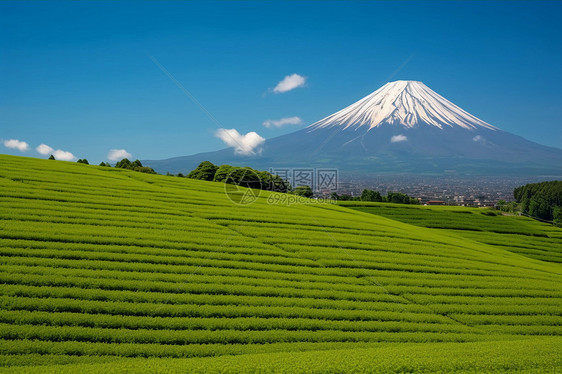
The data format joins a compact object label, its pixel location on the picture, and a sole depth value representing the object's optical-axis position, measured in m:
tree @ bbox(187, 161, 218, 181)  51.30
